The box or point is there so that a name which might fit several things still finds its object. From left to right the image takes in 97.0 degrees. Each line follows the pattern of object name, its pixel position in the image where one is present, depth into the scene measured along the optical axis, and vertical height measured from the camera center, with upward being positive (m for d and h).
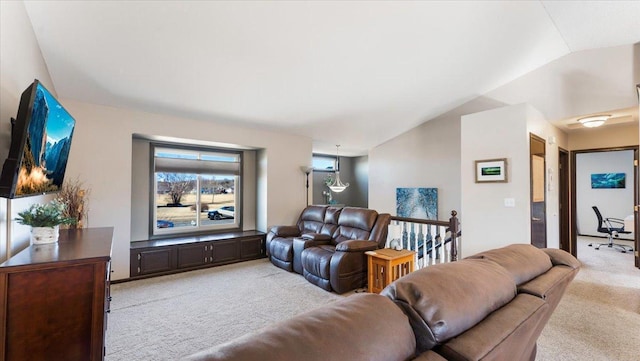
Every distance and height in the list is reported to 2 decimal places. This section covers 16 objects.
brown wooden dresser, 1.40 -0.63
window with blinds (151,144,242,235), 4.99 -0.06
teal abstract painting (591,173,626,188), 7.74 +0.15
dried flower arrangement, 3.23 -0.17
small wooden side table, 3.38 -0.99
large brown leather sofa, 0.63 -0.37
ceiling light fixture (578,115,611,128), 4.57 +1.08
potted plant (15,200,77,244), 1.96 -0.25
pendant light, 6.93 -0.03
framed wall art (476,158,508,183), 4.39 +0.24
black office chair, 6.50 -1.06
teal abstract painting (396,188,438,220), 6.48 -0.41
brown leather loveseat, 3.69 -0.90
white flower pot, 2.01 -0.35
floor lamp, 6.15 +0.36
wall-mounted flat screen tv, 1.64 +0.27
